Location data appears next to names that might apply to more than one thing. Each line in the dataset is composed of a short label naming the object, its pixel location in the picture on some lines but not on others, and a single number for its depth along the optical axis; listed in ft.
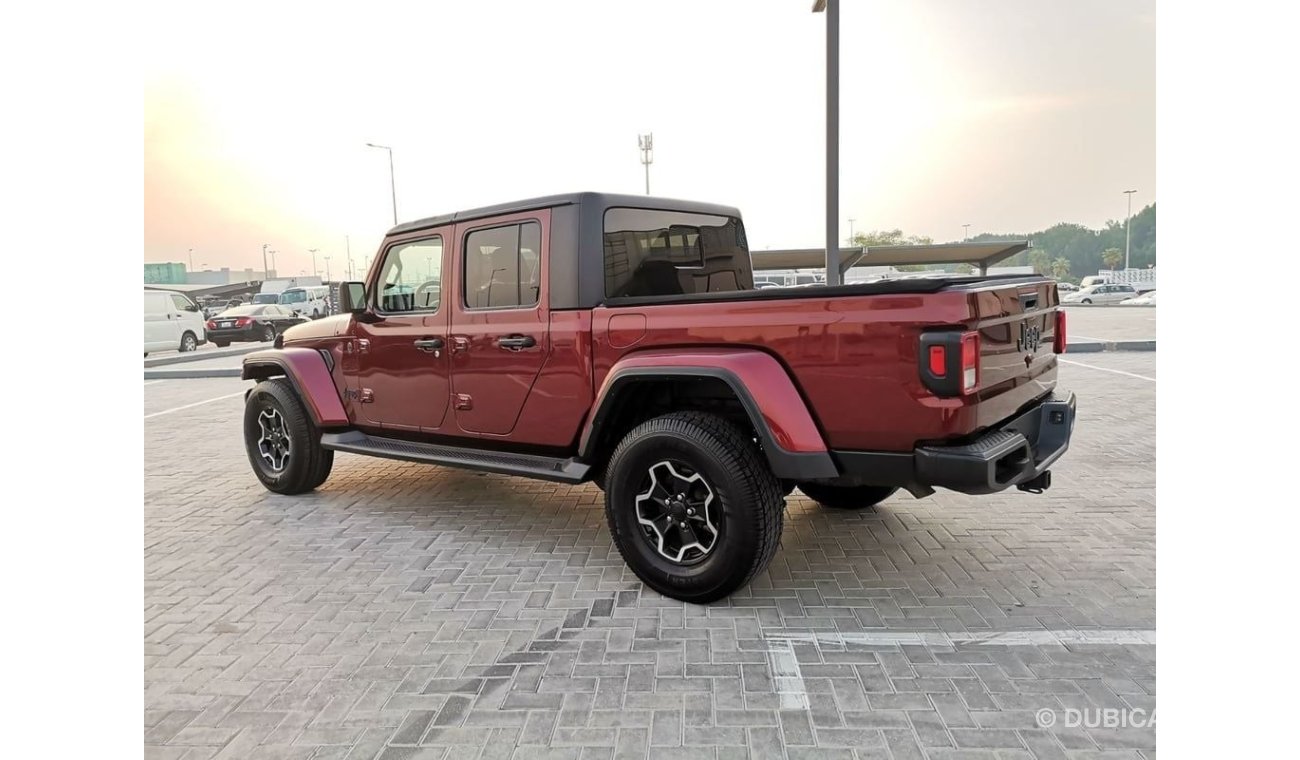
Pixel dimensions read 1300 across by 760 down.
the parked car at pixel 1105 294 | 151.64
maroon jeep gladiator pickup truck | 11.00
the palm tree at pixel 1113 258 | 335.79
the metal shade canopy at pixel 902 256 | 49.73
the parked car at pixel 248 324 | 80.59
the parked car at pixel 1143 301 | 130.27
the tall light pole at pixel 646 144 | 85.71
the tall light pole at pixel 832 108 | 28.25
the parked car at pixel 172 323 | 71.41
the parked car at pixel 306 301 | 103.22
